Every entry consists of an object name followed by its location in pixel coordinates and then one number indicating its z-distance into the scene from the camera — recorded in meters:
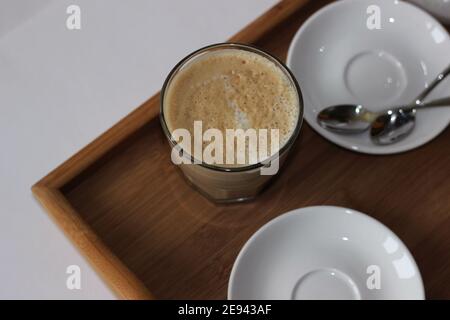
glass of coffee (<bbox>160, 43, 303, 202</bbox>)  0.85
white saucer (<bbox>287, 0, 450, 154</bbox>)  0.98
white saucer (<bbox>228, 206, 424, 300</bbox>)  0.86
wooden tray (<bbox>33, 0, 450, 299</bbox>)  0.89
